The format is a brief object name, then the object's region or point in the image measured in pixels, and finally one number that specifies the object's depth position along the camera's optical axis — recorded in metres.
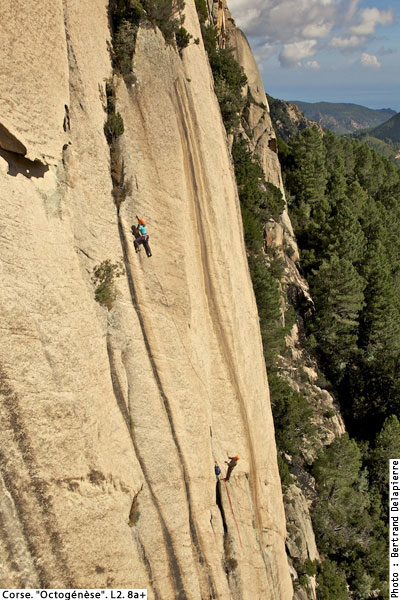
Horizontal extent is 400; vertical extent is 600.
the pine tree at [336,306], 41.41
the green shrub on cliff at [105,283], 13.30
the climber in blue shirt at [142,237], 14.67
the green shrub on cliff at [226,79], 30.75
